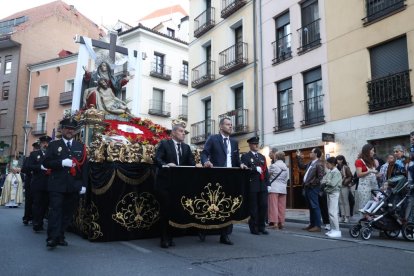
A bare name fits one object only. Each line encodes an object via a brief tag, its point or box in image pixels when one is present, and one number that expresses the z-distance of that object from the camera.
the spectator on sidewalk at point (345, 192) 9.90
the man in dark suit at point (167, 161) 5.96
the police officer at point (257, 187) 7.94
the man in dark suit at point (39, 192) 8.07
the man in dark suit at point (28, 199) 9.20
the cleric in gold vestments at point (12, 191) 16.83
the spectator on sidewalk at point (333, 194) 7.88
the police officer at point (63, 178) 5.89
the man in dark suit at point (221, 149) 6.80
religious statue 10.45
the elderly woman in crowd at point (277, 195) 9.27
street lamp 36.54
